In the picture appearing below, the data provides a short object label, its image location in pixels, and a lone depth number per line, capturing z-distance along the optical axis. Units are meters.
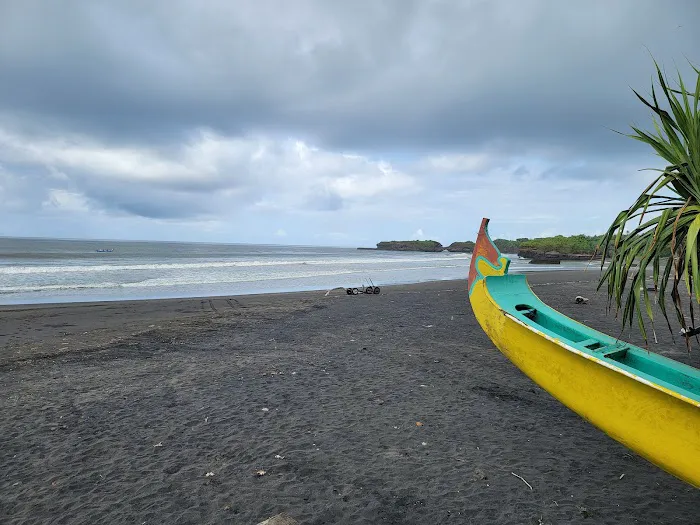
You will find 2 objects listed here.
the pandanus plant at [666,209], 2.90
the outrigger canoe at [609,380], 2.81
